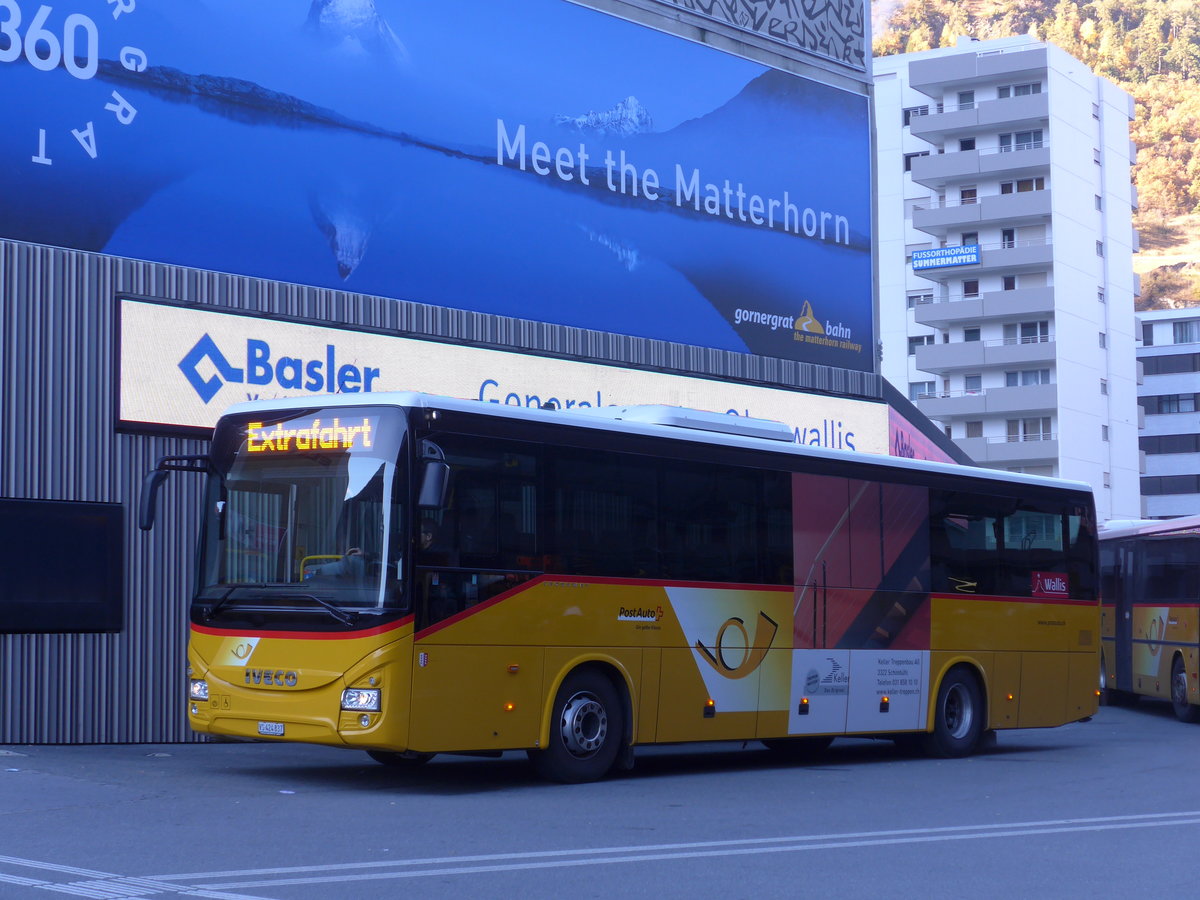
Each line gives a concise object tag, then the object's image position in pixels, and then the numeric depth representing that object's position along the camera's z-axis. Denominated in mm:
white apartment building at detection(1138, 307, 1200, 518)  113125
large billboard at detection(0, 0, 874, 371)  17828
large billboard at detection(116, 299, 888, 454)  17750
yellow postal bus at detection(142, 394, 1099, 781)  12734
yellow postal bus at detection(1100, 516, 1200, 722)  25172
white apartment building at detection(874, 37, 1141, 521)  82625
